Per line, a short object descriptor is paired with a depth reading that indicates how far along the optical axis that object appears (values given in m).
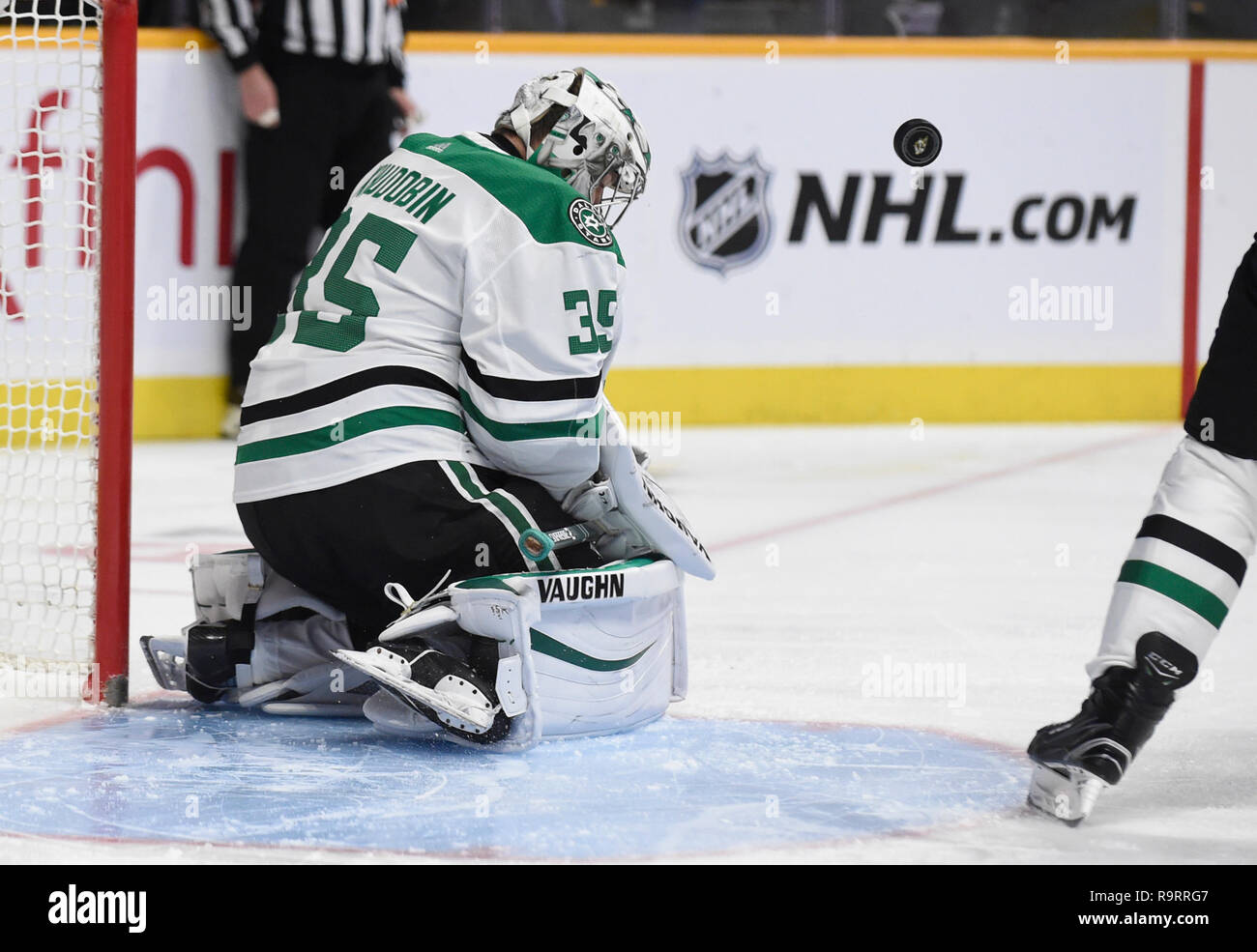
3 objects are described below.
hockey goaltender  4.80
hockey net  5.31
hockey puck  4.57
